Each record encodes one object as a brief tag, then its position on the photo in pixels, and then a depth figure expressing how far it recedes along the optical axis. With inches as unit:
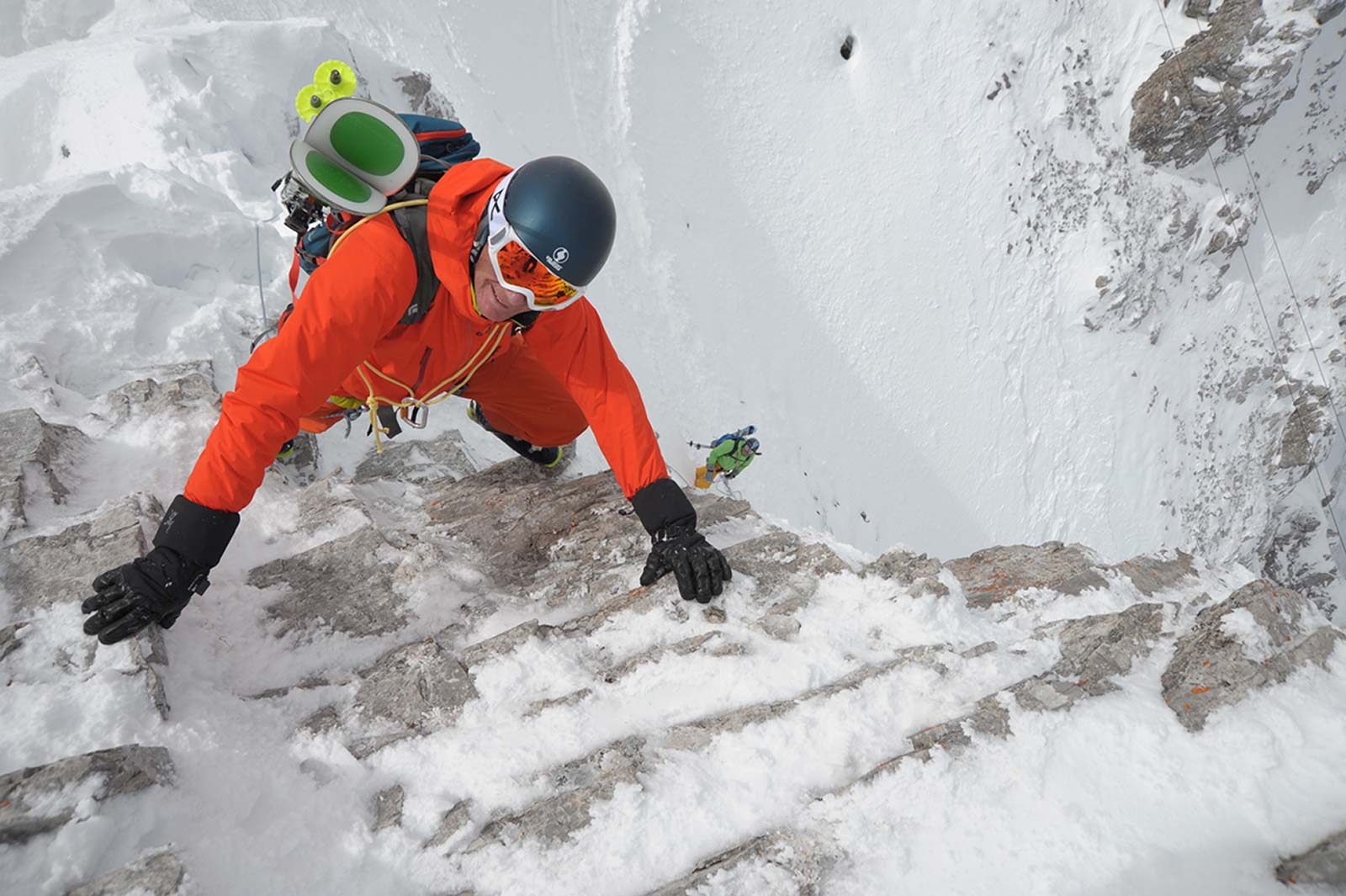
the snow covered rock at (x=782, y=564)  143.2
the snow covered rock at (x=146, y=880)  74.0
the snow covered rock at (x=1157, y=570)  153.8
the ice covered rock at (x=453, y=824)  91.7
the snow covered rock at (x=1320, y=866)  77.6
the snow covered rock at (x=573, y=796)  91.9
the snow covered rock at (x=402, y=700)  108.0
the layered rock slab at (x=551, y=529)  153.3
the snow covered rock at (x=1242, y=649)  103.3
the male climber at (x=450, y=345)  115.7
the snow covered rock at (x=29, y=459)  137.2
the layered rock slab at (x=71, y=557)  116.0
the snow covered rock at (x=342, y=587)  133.9
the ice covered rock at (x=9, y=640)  101.5
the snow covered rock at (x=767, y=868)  85.0
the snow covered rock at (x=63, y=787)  76.5
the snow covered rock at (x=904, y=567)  137.9
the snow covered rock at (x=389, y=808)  94.0
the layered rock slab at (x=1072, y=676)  101.3
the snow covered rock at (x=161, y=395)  184.5
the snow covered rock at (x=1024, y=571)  149.2
